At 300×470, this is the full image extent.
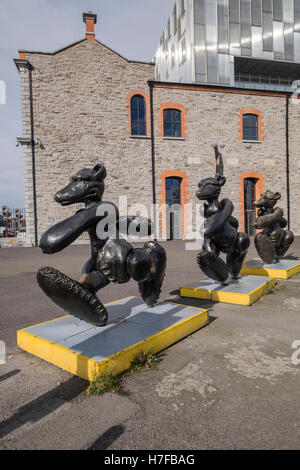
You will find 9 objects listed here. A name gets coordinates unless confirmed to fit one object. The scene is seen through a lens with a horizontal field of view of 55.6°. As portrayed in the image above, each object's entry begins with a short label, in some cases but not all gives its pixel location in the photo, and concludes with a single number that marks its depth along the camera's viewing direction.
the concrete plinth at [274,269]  5.75
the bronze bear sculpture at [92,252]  2.39
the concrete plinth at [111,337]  2.22
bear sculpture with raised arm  4.16
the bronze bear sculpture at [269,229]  5.91
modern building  21.33
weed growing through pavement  2.02
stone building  13.22
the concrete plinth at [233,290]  4.05
